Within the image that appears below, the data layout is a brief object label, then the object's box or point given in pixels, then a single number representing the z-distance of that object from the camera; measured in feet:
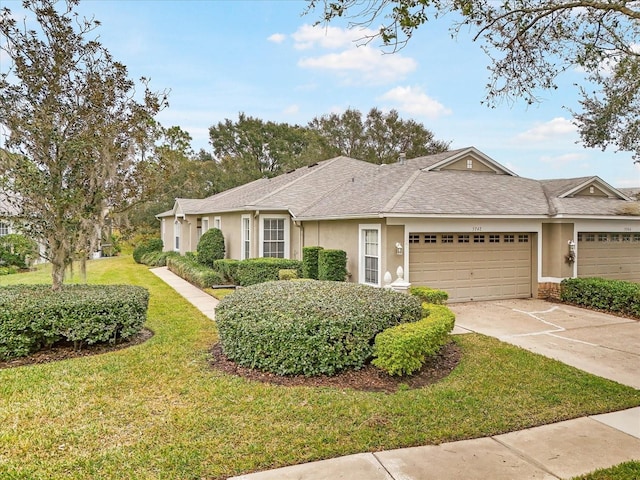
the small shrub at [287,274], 42.45
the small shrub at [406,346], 18.61
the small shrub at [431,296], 32.63
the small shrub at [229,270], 47.76
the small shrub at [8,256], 66.95
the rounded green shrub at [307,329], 19.27
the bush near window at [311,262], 43.88
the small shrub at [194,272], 48.44
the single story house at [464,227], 37.99
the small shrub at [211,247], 58.13
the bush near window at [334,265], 40.76
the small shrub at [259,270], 44.78
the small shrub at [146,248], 87.29
